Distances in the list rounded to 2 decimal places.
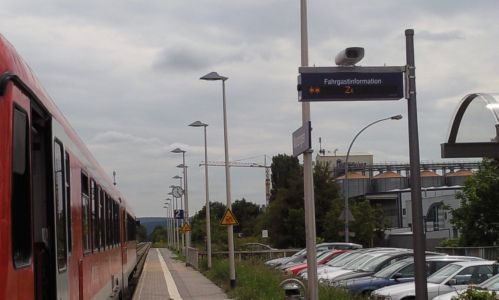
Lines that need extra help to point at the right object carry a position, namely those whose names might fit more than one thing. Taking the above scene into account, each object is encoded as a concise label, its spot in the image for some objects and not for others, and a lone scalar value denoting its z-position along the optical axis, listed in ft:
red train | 13.70
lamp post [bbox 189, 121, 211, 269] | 115.01
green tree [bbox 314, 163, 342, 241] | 192.95
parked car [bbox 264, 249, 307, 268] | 100.82
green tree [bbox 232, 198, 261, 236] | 371.97
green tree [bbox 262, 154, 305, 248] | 192.44
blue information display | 29.89
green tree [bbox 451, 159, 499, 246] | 113.57
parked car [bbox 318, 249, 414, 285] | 64.39
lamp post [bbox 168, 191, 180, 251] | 263.82
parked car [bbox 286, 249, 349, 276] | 83.46
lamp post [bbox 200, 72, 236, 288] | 79.82
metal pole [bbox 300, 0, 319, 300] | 40.27
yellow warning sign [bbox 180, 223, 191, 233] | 162.81
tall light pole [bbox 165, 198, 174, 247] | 363.27
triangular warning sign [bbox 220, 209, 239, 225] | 86.12
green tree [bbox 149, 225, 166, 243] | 529.04
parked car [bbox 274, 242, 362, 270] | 95.86
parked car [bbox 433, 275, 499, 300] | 43.37
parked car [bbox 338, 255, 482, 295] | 56.29
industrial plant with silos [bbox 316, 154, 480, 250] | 289.02
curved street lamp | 114.21
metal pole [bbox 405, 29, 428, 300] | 28.50
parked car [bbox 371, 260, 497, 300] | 48.93
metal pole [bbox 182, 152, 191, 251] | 170.09
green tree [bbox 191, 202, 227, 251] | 199.90
